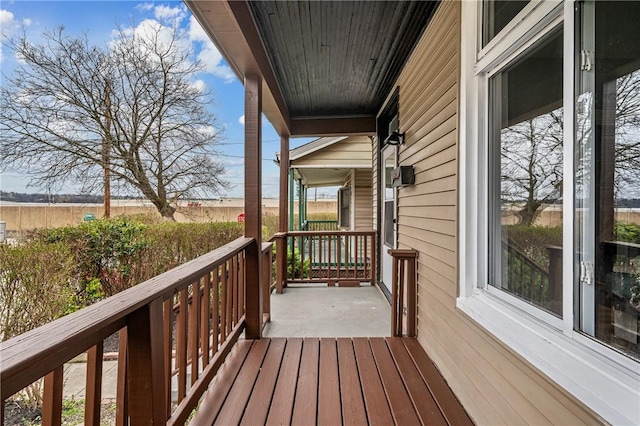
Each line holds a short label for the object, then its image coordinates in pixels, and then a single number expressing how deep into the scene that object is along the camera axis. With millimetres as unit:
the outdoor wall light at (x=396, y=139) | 3459
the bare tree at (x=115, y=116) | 5844
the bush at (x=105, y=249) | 4441
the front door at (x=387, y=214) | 4148
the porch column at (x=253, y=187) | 2799
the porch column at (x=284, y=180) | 5125
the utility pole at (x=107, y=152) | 6926
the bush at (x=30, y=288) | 3020
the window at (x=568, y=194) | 974
